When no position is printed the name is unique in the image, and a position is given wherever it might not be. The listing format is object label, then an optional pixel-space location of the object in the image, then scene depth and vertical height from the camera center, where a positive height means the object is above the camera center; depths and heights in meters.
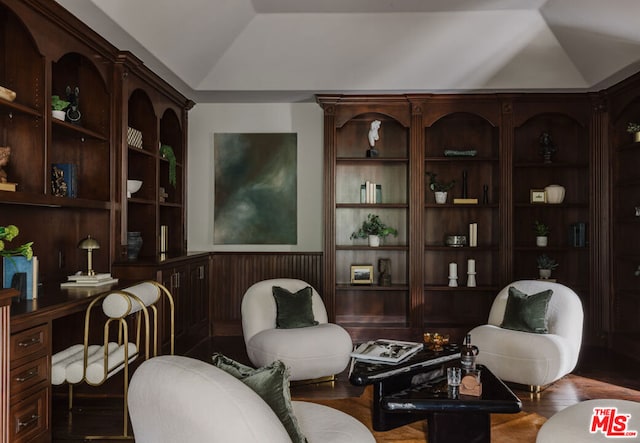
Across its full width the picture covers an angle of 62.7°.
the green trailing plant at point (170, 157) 5.63 +0.73
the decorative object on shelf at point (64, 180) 3.85 +0.34
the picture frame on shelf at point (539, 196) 5.95 +0.31
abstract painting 6.36 +0.44
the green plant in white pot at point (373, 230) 6.00 -0.07
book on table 3.34 -0.85
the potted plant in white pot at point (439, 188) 6.02 +0.41
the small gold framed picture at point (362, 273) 6.05 -0.57
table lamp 3.88 -0.15
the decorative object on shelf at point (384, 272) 6.02 -0.56
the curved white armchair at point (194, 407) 1.64 -0.59
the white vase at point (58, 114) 3.72 +0.79
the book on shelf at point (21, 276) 3.12 -0.30
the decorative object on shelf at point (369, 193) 6.04 +0.36
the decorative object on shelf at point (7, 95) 3.05 +0.77
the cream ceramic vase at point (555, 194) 5.91 +0.33
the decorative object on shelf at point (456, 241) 5.99 -0.20
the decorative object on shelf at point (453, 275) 6.00 -0.59
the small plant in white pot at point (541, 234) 5.93 -0.12
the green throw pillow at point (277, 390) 1.92 -0.61
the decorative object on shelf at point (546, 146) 5.98 +0.89
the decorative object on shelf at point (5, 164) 3.09 +0.37
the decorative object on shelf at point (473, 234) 6.04 -0.12
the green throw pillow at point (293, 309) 4.48 -0.73
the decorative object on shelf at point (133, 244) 4.71 -0.18
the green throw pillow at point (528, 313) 4.30 -0.75
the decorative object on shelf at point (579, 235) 5.88 -0.13
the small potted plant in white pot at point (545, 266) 5.88 -0.48
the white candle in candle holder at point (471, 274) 5.95 -0.58
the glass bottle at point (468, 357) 2.98 -0.77
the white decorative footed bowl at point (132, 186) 4.82 +0.36
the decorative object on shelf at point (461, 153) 5.94 +0.80
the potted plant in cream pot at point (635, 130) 5.12 +0.92
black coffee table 2.72 -0.95
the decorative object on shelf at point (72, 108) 4.03 +0.91
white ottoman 2.39 -0.95
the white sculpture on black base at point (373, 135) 6.01 +1.02
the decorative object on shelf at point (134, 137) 4.78 +0.81
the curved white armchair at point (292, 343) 4.10 -0.94
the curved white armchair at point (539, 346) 4.02 -0.97
